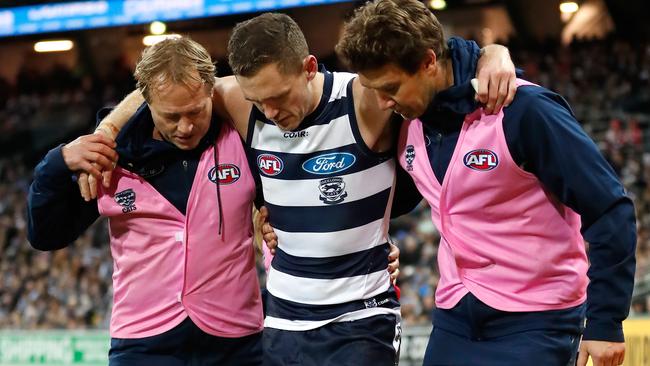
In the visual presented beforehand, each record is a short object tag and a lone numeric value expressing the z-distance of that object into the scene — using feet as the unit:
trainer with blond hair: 23.24
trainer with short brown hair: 18.28
